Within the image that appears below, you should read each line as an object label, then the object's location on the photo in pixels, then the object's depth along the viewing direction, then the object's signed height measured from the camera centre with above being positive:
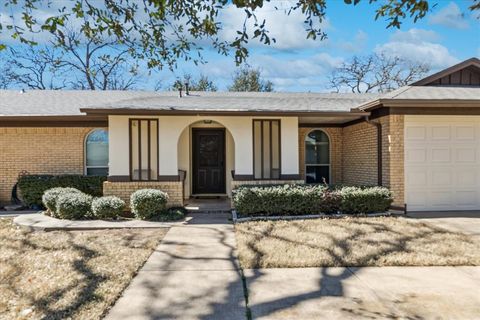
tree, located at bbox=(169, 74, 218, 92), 29.80 +6.52
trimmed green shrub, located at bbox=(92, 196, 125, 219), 8.46 -1.09
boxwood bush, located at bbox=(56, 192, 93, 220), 8.40 -1.06
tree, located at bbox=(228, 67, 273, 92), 29.47 +6.62
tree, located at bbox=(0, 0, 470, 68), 4.27 +1.90
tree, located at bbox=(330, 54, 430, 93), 30.20 +7.52
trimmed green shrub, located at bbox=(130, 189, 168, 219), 8.52 -0.99
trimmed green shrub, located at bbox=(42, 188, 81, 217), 8.79 -0.90
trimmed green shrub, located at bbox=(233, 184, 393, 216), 8.39 -0.93
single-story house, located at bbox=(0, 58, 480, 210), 9.25 +0.63
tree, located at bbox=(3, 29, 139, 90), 23.64 +6.31
